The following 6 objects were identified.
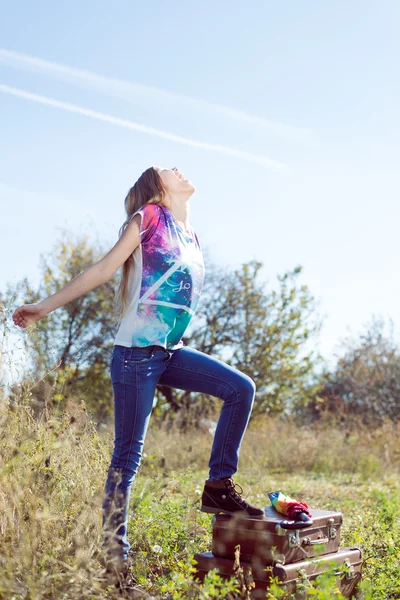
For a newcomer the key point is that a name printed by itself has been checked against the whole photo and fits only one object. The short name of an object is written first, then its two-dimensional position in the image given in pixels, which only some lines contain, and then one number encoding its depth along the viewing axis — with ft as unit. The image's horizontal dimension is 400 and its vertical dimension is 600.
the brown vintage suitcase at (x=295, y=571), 11.43
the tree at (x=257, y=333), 43.47
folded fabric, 12.30
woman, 11.98
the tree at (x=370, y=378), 57.52
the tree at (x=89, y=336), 41.34
